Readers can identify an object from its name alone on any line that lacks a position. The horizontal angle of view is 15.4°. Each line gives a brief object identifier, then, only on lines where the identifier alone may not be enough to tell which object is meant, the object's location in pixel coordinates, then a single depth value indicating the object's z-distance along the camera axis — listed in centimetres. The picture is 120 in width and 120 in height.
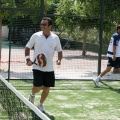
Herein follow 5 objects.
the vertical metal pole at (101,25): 1315
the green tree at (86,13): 1456
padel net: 541
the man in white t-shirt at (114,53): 1140
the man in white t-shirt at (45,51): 765
